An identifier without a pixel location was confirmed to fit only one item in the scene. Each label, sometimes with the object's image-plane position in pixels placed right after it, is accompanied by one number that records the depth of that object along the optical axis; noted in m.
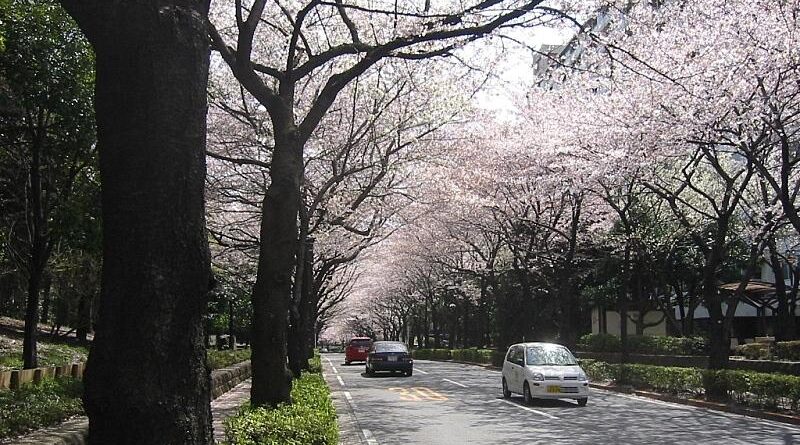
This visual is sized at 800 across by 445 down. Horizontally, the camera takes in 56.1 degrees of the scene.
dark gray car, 31.22
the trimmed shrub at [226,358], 24.77
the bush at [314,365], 25.61
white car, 17.81
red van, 46.25
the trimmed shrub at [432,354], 54.01
